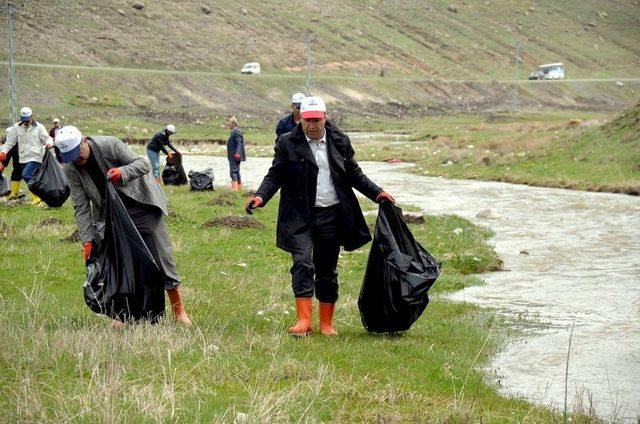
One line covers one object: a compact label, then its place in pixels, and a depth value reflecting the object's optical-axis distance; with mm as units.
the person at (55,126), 20842
